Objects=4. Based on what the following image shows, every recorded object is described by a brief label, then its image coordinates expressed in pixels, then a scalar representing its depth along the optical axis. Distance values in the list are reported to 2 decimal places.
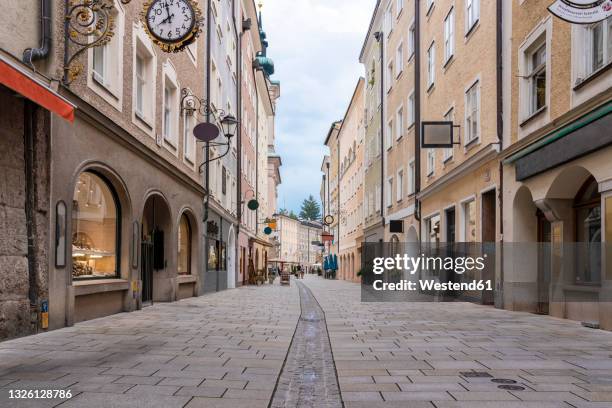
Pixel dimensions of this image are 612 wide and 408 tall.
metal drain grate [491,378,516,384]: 5.78
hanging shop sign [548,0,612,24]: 8.47
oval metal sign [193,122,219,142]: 18.56
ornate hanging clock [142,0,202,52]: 11.27
